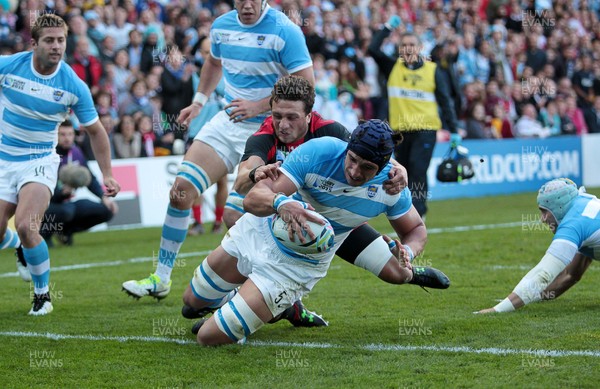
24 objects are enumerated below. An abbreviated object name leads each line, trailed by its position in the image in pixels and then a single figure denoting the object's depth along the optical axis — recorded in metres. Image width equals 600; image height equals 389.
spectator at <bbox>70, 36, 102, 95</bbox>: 16.12
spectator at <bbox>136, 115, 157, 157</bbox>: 16.02
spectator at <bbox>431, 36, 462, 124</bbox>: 14.53
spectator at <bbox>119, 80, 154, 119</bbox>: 16.48
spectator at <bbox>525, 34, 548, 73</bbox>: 24.16
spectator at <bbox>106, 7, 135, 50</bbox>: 17.58
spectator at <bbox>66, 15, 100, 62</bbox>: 16.20
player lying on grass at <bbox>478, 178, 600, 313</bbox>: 7.00
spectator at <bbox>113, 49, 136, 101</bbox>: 16.91
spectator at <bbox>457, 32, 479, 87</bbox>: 22.23
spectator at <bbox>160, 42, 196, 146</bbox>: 16.53
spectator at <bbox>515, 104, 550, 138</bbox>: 21.50
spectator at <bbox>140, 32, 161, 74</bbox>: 17.41
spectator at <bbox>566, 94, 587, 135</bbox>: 22.94
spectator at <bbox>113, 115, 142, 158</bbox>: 15.69
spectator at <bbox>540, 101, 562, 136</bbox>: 22.23
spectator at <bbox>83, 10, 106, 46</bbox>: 17.08
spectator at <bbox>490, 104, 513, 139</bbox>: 21.30
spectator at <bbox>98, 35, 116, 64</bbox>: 17.02
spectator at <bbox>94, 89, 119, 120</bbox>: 15.67
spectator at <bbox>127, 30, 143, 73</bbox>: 17.44
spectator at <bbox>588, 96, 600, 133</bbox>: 23.25
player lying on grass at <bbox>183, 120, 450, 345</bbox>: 5.85
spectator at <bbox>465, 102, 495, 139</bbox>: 20.19
